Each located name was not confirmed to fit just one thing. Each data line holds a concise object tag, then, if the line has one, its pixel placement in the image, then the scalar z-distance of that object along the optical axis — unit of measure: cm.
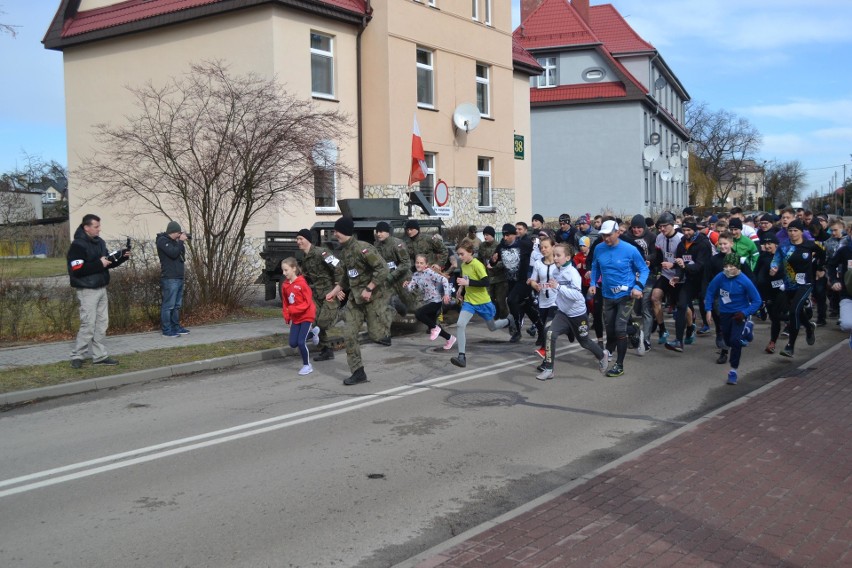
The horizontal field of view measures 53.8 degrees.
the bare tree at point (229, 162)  1594
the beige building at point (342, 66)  2317
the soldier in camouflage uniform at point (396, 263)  1084
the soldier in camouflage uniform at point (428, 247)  1345
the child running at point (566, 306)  979
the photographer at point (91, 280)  1039
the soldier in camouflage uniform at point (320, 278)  1107
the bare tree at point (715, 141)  7869
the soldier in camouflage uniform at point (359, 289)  967
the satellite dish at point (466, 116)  2695
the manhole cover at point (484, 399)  873
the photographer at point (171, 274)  1344
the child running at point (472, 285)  1125
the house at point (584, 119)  4531
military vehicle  1659
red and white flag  2167
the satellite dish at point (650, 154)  3645
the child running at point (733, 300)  963
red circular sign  1986
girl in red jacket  1043
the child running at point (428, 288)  1220
